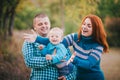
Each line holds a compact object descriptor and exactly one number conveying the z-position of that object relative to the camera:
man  5.30
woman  5.64
